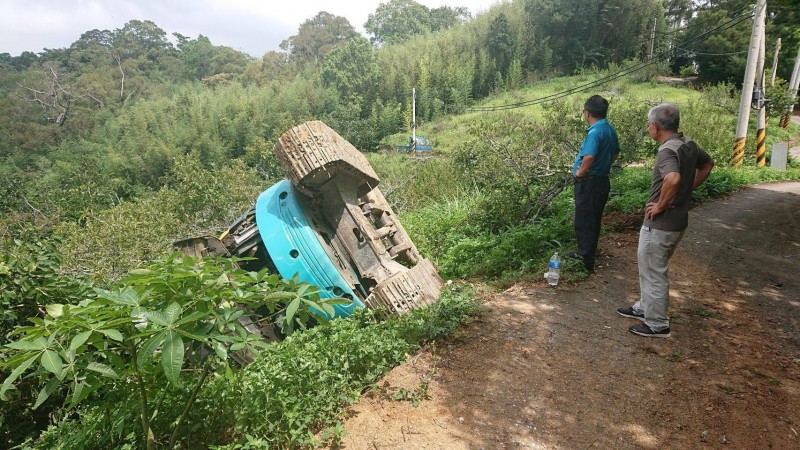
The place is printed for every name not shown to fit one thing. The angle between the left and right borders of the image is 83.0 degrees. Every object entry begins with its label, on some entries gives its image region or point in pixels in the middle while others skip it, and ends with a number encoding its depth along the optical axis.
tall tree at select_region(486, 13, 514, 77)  35.44
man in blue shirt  4.45
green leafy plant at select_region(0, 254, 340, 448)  1.71
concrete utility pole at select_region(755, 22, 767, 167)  12.31
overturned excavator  5.00
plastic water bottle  4.64
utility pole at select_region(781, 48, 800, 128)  18.18
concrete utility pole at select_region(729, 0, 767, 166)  11.20
